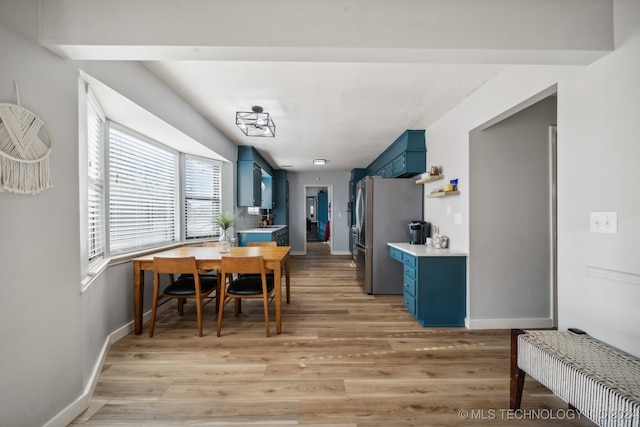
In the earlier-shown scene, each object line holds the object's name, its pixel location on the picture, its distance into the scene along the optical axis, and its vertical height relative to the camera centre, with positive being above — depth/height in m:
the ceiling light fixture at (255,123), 2.73 +0.97
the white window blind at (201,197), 4.04 +0.27
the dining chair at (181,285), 2.49 -0.76
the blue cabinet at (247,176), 4.91 +0.72
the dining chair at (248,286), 2.54 -0.69
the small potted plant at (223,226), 3.25 -0.17
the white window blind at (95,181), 2.20 +0.30
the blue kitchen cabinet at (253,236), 4.87 -0.44
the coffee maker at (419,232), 3.61 -0.27
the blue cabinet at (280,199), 7.48 +0.42
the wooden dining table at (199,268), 2.58 -0.59
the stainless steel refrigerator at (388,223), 3.93 -0.15
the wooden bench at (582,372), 1.06 -0.76
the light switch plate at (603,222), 1.43 -0.05
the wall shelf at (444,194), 2.95 +0.23
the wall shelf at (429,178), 3.30 +0.46
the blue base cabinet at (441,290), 2.81 -0.85
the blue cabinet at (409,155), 3.86 +0.91
